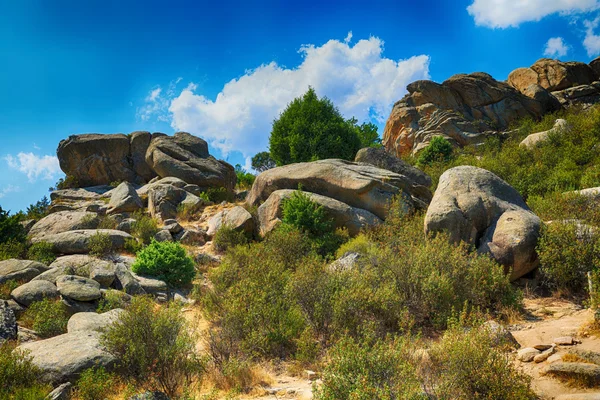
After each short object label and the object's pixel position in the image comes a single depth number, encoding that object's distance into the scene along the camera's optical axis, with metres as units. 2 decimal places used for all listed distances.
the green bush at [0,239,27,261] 13.48
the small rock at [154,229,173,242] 16.23
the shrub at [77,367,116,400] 5.38
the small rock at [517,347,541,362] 5.90
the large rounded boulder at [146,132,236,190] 24.51
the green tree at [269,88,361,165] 28.84
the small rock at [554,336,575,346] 6.13
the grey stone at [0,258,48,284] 11.08
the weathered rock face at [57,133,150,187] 27.19
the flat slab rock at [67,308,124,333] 7.40
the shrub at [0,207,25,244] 14.68
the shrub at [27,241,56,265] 13.47
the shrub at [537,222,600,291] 9.27
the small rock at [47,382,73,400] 5.25
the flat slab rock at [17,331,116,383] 5.86
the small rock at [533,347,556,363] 5.76
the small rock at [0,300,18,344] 7.52
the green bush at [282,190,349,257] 14.47
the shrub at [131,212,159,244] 16.34
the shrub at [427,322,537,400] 4.45
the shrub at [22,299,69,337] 8.48
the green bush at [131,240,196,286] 12.73
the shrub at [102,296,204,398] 5.74
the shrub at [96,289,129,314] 9.12
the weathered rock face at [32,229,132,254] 14.32
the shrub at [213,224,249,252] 16.27
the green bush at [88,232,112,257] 13.92
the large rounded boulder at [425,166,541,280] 10.20
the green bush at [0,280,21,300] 9.97
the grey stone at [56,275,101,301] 9.75
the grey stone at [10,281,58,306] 9.62
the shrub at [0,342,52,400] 5.05
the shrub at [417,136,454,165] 31.13
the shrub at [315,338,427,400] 4.15
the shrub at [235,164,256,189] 29.30
